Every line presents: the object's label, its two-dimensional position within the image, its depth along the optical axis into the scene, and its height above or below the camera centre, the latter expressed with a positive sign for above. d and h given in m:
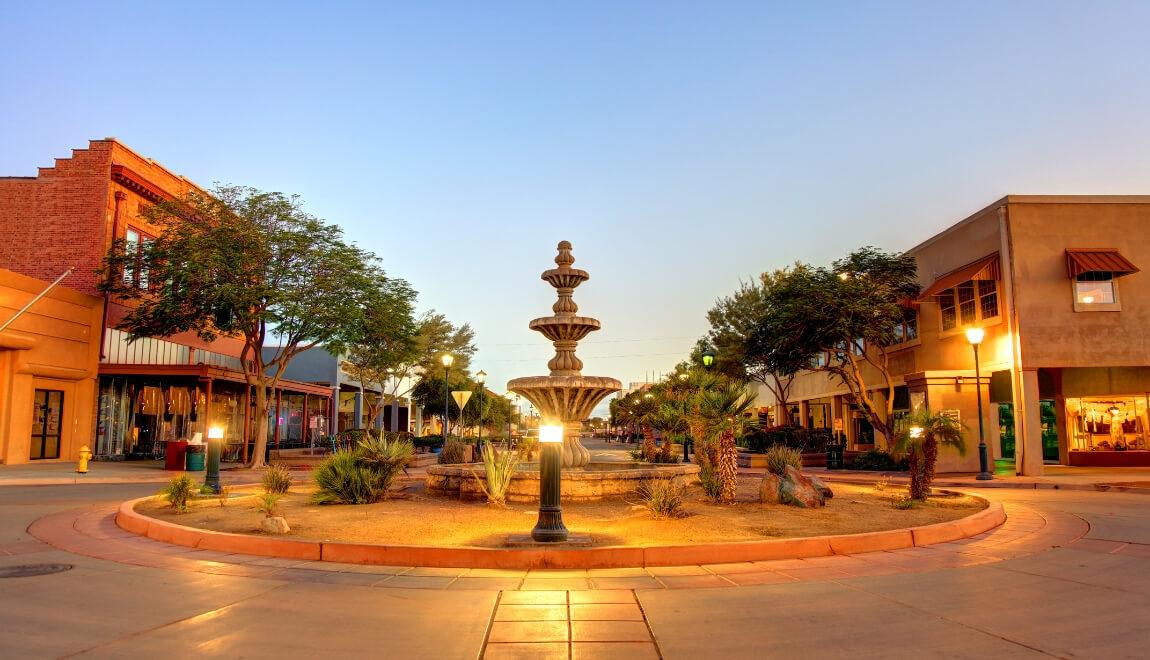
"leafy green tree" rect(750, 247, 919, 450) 26.88 +3.81
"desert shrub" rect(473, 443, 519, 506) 12.47 -1.11
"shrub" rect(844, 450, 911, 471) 25.11 -1.76
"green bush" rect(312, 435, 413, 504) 13.02 -1.10
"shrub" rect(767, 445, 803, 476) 13.99 -0.93
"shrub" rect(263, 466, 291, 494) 13.78 -1.30
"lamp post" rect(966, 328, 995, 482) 20.34 -0.95
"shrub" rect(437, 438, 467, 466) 23.19 -1.29
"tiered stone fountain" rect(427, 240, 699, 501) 13.38 +0.00
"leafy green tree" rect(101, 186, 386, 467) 23.75 +4.64
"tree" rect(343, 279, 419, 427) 26.94 +3.28
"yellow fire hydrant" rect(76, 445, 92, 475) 21.09 -1.40
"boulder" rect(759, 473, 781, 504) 13.03 -1.40
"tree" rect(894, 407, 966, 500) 13.51 -0.54
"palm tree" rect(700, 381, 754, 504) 12.95 -0.27
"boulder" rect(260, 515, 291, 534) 9.39 -1.47
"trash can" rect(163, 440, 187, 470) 23.97 -1.37
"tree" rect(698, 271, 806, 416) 41.47 +4.99
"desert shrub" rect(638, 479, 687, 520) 10.91 -1.33
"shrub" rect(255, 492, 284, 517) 9.67 -1.22
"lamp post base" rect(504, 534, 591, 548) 8.31 -1.51
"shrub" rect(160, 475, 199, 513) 11.85 -1.31
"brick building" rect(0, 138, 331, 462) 28.14 +6.57
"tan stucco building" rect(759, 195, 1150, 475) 22.34 +2.78
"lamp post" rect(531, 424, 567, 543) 8.51 -0.90
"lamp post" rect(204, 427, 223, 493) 14.21 -0.89
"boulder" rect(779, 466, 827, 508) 12.60 -1.41
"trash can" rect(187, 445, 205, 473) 23.50 -1.49
